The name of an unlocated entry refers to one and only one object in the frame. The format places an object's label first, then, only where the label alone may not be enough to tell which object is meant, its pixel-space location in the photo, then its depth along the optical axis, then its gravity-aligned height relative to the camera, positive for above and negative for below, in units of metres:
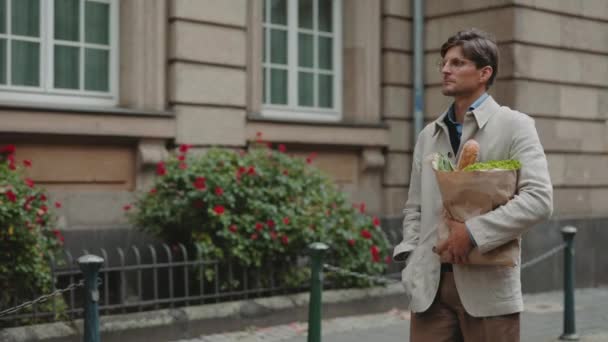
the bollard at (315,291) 5.40 -0.86
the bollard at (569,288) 7.58 -1.16
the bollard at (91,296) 4.49 -0.76
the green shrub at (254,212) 7.81 -0.54
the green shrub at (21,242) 6.55 -0.70
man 3.26 -0.25
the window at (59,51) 8.62 +1.08
